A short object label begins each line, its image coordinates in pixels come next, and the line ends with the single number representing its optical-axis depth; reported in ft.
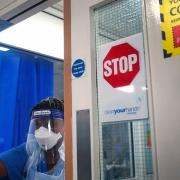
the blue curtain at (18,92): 8.35
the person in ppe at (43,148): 6.90
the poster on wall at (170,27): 3.45
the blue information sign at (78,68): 4.42
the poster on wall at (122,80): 3.74
